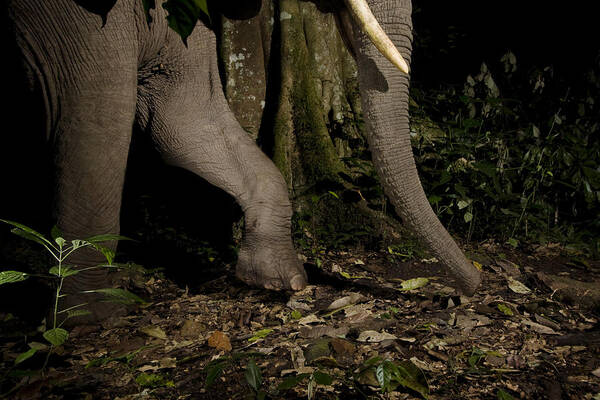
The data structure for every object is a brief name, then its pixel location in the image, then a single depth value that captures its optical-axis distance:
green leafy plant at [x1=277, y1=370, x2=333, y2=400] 1.42
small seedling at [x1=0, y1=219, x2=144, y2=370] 1.39
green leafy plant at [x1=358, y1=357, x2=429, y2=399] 1.46
